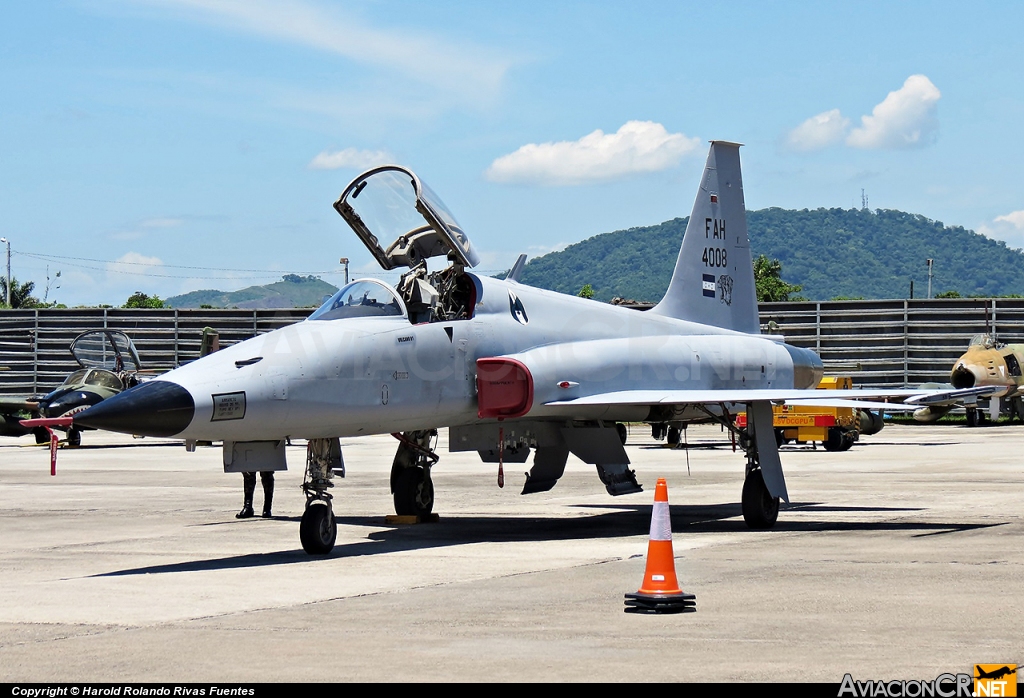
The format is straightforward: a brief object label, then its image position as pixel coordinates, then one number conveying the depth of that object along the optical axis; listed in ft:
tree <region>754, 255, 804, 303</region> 407.64
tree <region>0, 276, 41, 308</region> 396.37
